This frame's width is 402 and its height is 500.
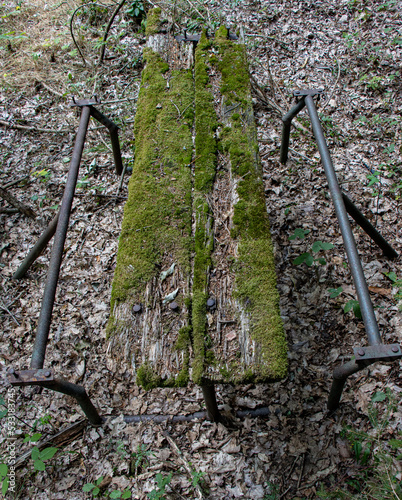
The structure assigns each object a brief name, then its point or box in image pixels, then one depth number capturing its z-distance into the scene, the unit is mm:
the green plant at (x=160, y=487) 1968
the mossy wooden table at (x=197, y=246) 1666
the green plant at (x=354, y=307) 2289
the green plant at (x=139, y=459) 2158
